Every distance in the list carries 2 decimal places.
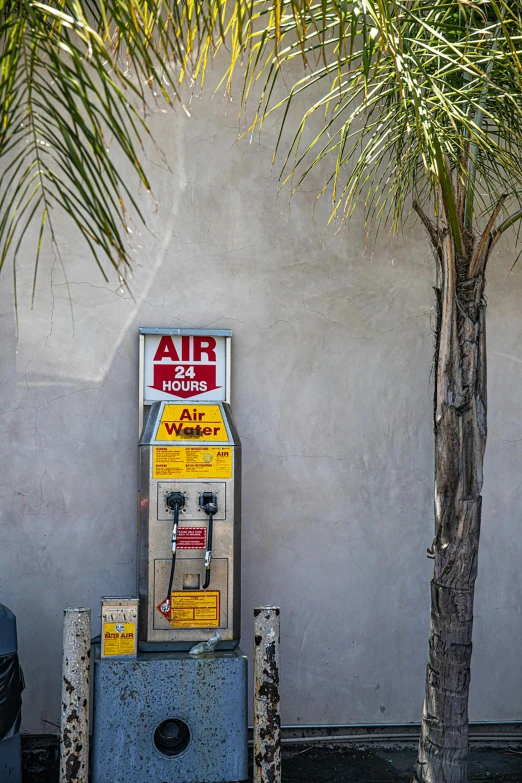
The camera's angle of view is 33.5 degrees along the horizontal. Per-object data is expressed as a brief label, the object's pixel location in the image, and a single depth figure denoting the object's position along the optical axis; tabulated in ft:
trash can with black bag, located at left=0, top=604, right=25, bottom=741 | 12.51
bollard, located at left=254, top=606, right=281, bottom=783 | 12.47
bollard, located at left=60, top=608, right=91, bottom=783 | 12.05
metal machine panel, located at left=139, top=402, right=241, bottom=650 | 12.90
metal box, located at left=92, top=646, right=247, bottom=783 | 12.30
